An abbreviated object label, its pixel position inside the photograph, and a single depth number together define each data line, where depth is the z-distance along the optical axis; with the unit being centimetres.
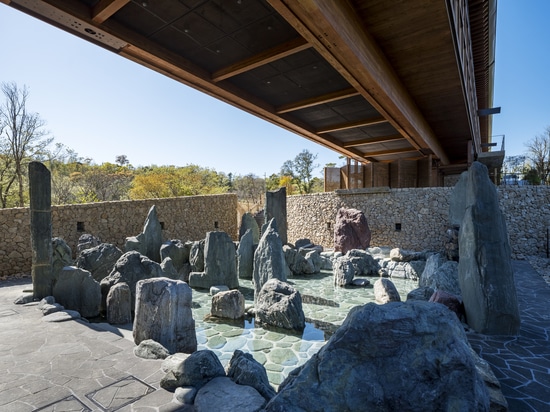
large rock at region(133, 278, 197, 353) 420
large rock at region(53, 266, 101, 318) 568
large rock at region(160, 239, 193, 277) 952
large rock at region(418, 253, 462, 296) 623
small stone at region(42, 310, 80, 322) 486
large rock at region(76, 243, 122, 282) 736
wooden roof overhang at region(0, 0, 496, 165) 447
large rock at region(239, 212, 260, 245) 1279
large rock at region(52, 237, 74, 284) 725
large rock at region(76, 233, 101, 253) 953
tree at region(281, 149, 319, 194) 3164
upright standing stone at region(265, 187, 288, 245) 1162
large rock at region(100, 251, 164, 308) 616
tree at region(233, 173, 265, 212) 3594
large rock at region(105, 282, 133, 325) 537
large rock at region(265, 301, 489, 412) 162
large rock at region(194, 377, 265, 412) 251
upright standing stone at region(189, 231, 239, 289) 824
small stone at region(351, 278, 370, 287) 845
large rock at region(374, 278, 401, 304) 643
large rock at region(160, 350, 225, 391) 289
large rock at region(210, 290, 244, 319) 592
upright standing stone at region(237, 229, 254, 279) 980
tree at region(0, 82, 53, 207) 1522
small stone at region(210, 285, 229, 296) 729
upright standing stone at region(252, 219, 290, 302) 695
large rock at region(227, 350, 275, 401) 296
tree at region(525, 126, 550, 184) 2261
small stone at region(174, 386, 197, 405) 268
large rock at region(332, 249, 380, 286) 846
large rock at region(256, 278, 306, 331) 532
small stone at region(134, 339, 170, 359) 360
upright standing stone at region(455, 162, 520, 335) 416
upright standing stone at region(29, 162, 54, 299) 590
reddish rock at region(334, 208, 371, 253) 1230
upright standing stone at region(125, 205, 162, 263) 1030
